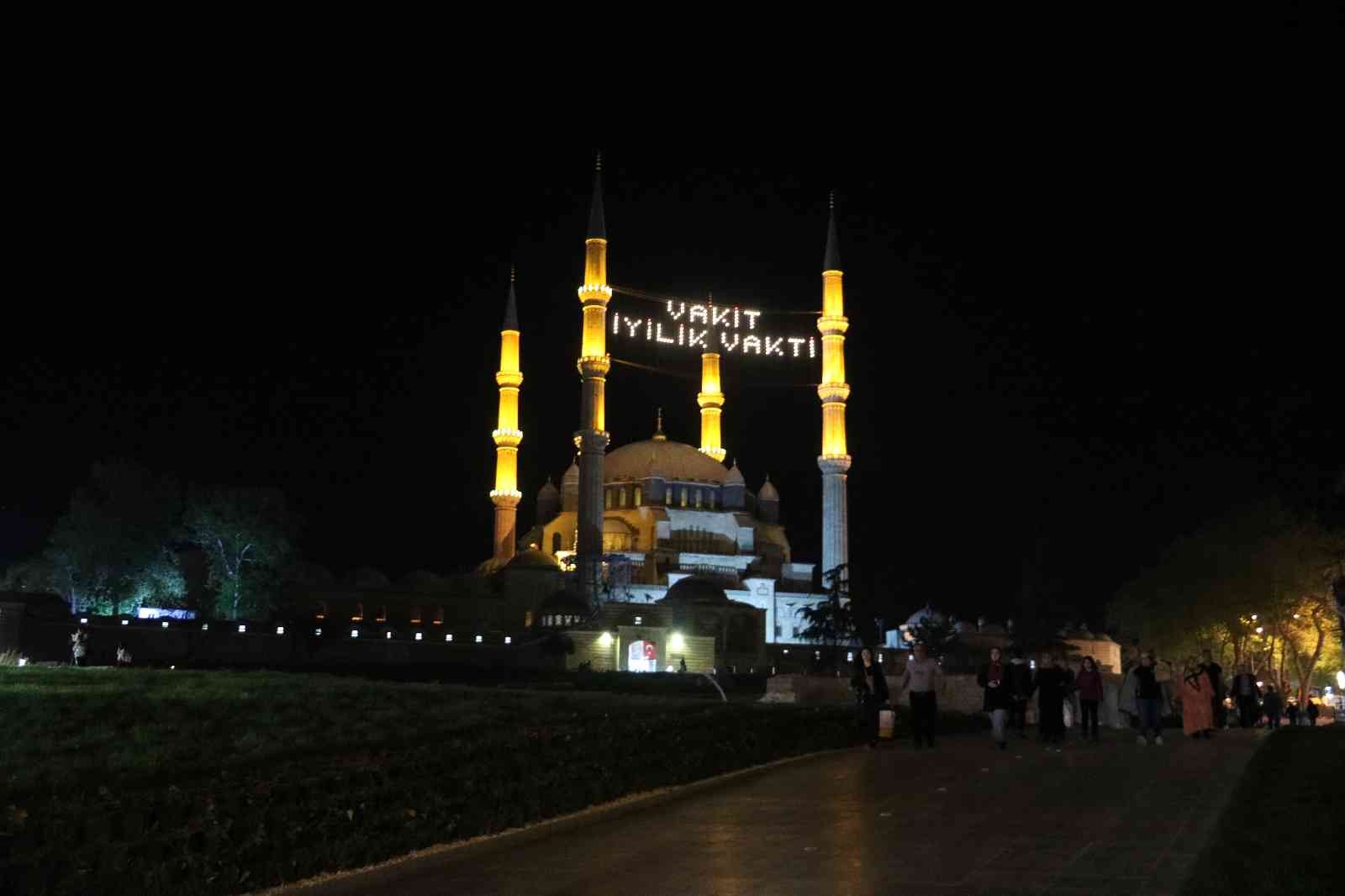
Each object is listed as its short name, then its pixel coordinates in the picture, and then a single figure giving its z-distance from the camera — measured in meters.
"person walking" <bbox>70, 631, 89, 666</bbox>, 33.41
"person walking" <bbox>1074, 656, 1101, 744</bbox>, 18.50
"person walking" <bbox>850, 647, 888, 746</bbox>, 17.73
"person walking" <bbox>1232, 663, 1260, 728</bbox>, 25.54
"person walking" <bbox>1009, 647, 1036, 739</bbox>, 18.30
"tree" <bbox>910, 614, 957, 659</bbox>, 59.97
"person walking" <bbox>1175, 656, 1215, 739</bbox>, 19.91
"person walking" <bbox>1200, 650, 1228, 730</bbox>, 20.39
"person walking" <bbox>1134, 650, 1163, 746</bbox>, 18.58
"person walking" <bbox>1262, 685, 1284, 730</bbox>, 27.84
